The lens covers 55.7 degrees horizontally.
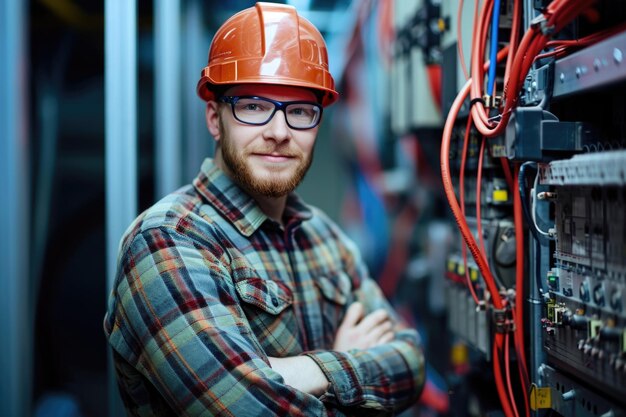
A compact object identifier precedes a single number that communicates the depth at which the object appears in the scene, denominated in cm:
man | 121
